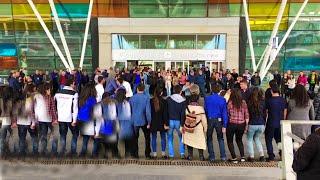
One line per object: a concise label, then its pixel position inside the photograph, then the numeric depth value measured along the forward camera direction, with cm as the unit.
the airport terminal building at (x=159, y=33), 2421
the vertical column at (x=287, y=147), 508
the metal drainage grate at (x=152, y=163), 660
